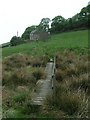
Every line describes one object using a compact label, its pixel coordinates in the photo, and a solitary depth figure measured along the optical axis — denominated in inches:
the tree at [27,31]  2207.6
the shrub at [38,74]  335.5
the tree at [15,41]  1337.2
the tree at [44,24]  2133.8
